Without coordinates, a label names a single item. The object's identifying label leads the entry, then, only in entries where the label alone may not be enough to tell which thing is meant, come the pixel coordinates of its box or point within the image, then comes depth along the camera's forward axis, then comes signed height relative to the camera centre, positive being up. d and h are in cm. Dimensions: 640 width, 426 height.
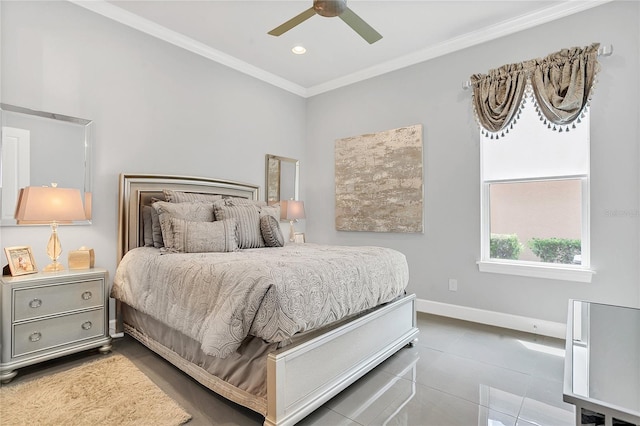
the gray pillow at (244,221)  308 -8
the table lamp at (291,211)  439 +3
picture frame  230 -35
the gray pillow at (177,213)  269 +0
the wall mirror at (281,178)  454 +51
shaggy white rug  175 -113
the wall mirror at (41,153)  248 +49
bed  161 -62
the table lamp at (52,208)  227 +3
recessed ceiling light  377 +195
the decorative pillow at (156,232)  290 -18
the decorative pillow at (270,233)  326 -20
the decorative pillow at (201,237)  263 -20
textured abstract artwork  391 +42
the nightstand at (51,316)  213 -75
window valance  279 +119
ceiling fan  219 +142
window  295 +15
